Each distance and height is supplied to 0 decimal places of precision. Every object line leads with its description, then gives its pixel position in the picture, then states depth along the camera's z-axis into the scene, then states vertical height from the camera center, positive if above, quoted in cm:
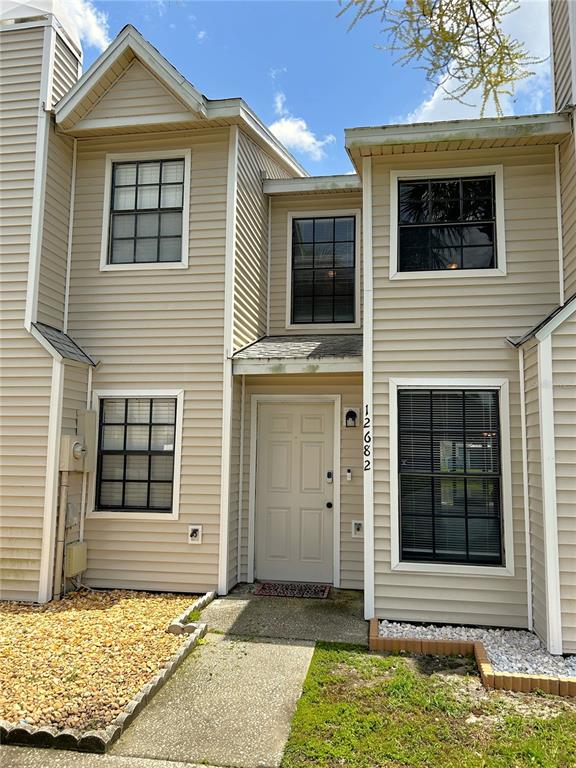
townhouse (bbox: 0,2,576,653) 543 +103
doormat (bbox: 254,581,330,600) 625 -175
